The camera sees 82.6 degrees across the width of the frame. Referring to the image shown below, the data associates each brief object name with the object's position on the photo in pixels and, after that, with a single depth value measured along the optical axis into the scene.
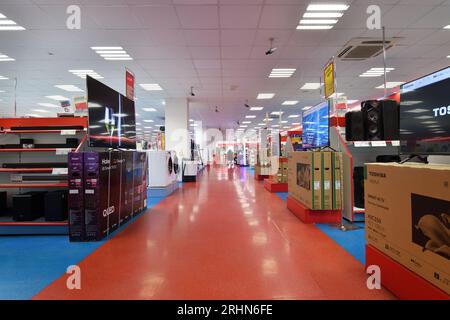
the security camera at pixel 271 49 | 5.60
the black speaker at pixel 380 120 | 3.46
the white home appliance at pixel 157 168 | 6.87
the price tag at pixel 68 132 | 3.71
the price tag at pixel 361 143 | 4.17
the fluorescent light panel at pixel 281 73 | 7.65
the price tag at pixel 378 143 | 4.12
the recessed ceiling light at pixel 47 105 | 11.90
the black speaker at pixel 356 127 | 3.57
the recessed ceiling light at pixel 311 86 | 9.18
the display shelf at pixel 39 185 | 3.54
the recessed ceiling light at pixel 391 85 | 9.45
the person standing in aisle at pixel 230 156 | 24.27
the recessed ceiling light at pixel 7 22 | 4.78
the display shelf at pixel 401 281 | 1.58
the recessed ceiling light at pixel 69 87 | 9.01
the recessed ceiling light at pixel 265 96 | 10.68
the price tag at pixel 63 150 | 3.58
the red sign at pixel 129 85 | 5.57
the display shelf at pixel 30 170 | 3.53
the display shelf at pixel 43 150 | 3.59
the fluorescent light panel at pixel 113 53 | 6.08
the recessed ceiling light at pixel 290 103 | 12.15
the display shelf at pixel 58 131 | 3.69
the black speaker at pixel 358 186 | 4.19
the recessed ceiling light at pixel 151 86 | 9.03
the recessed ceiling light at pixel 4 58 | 6.36
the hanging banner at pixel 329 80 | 4.46
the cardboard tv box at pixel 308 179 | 3.94
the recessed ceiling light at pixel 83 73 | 7.57
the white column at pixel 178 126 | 10.74
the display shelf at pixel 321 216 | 4.06
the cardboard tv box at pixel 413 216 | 1.48
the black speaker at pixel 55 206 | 3.56
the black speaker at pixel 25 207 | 3.57
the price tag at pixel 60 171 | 3.51
